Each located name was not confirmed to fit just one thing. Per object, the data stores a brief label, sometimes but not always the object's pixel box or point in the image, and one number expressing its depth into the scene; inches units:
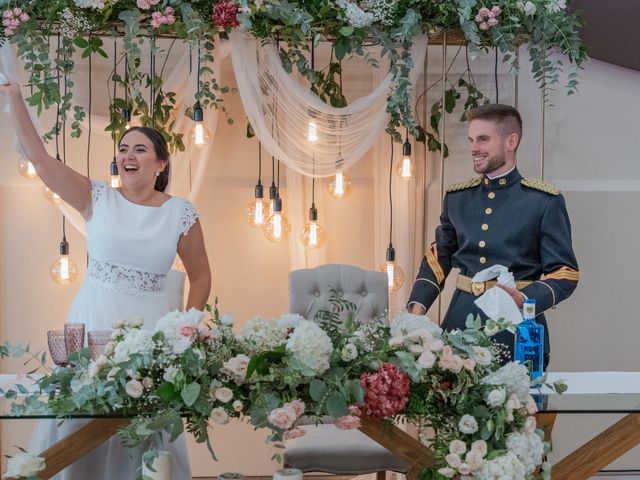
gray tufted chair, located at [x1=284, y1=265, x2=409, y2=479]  113.7
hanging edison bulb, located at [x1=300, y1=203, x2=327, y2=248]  159.3
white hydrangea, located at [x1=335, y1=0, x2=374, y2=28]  134.0
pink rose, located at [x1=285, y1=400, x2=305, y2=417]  71.6
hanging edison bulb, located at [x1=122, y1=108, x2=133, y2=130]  154.3
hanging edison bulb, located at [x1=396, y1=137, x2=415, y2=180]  162.1
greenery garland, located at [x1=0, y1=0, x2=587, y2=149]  133.5
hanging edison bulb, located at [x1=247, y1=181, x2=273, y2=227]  159.2
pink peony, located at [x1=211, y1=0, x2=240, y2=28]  133.5
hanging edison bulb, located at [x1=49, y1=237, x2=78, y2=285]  158.1
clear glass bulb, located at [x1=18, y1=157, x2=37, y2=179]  156.7
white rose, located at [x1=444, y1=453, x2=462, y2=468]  74.0
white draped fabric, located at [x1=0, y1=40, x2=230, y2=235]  146.3
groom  113.1
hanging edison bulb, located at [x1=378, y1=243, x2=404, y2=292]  158.2
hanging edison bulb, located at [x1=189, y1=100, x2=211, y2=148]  146.6
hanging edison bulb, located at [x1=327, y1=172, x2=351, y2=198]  158.1
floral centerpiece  72.2
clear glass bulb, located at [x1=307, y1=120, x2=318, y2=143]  143.8
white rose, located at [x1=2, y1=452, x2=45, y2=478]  72.2
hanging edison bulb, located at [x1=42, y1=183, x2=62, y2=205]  152.0
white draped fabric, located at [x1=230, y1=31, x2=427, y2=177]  140.2
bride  114.7
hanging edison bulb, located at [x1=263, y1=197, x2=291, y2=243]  159.0
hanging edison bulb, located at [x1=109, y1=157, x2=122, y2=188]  155.9
